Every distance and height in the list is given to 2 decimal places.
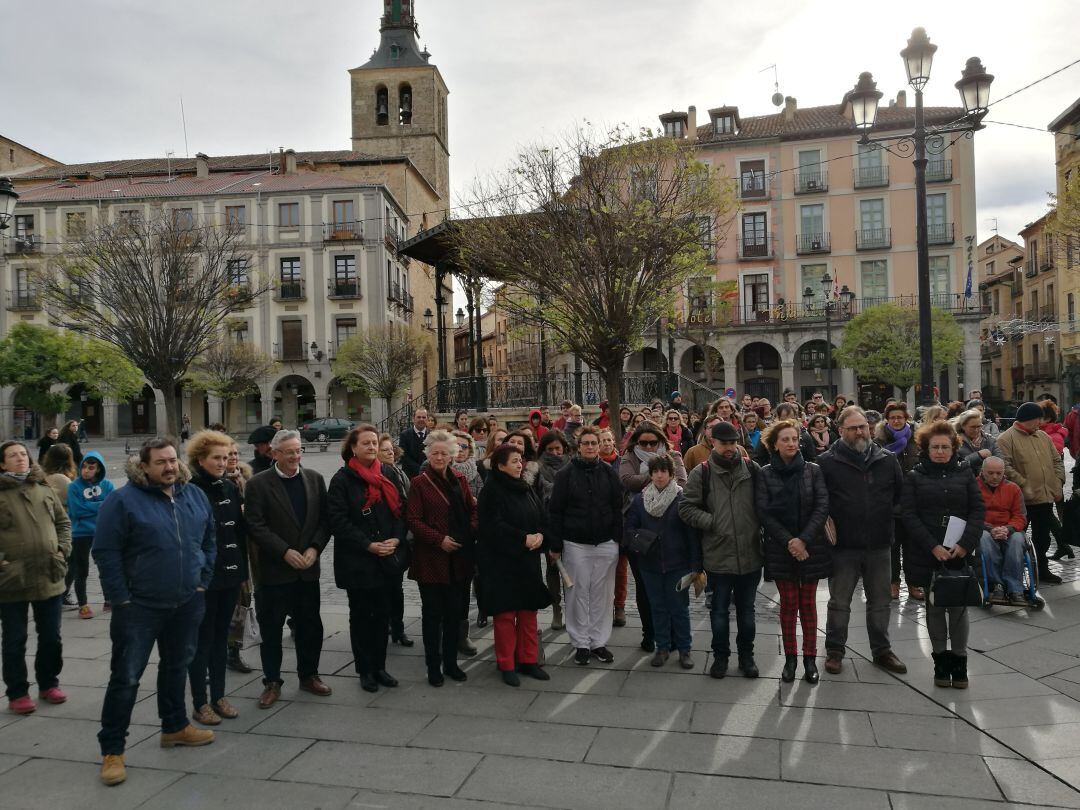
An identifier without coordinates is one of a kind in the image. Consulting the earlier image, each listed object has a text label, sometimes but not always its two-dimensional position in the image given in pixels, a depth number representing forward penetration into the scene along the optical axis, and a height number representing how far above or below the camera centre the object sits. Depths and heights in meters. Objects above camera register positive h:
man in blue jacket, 4.13 -0.89
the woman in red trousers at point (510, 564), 5.54 -1.11
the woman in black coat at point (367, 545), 5.34 -0.91
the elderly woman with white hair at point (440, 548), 5.53 -0.98
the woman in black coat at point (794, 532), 5.39 -0.91
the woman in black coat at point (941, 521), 5.22 -0.87
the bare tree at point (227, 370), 40.06 +2.13
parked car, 37.91 -0.93
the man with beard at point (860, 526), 5.49 -0.90
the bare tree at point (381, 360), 40.31 +2.39
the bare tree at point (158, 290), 16.94 +2.77
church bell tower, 56.31 +20.79
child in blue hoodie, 7.32 -0.85
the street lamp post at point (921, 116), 10.90 +3.89
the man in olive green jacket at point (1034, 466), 7.47 -0.71
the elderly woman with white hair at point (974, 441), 7.54 -0.49
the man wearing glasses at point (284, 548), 5.07 -0.87
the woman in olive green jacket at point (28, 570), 4.96 -0.94
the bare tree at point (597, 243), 13.59 +2.75
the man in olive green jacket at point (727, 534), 5.52 -0.94
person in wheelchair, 6.90 -1.20
